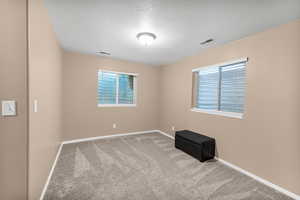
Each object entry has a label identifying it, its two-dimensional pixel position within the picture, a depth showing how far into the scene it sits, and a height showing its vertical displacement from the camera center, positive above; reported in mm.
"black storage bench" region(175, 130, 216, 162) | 2442 -1011
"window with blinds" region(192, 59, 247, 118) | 2297 +191
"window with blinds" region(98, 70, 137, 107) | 3619 +228
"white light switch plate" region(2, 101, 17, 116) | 999 -114
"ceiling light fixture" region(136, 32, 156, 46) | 2100 +1043
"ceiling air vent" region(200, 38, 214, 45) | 2260 +1068
